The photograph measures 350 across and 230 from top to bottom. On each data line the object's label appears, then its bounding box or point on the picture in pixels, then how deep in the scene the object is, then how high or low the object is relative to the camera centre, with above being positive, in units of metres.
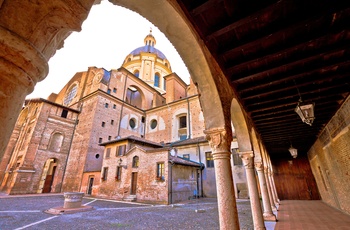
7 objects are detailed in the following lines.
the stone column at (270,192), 8.43 -0.44
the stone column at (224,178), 2.88 +0.10
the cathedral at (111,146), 14.54 +4.00
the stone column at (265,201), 6.58 -0.64
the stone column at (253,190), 4.71 -0.18
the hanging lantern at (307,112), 4.20 +1.68
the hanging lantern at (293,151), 8.96 +1.59
